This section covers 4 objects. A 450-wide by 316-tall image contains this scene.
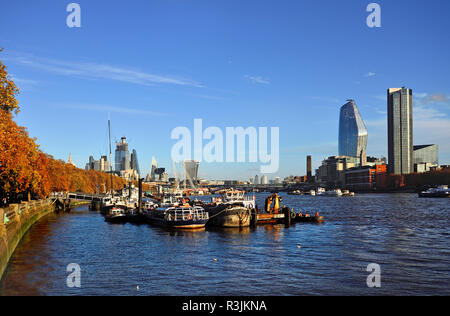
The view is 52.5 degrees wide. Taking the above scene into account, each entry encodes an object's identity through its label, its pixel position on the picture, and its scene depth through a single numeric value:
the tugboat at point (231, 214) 63.25
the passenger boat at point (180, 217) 59.16
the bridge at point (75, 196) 121.94
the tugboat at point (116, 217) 75.06
